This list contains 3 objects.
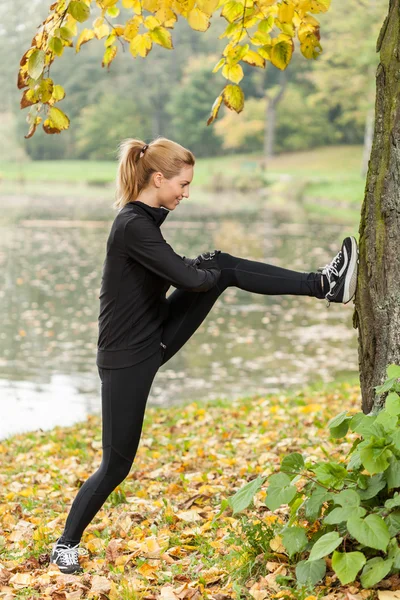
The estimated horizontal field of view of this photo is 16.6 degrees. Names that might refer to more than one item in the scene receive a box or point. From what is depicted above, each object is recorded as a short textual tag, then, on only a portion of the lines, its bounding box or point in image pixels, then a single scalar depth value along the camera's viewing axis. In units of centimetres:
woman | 596
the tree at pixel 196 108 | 11527
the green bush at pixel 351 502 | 457
